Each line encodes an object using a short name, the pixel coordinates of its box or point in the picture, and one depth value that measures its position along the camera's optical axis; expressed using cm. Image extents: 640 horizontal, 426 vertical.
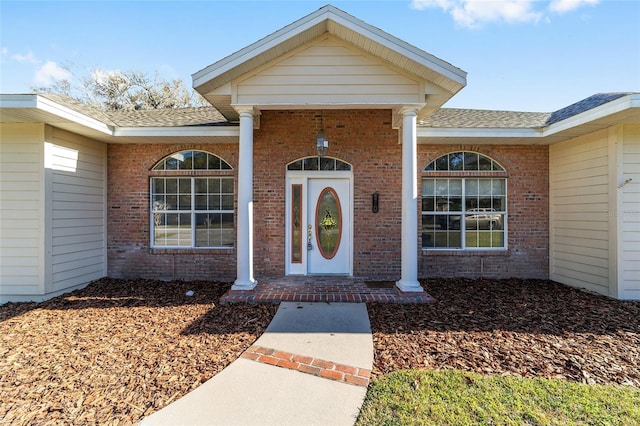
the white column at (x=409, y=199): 548
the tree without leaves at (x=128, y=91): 1931
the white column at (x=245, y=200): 554
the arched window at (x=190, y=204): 709
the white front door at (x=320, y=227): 682
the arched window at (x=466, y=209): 713
